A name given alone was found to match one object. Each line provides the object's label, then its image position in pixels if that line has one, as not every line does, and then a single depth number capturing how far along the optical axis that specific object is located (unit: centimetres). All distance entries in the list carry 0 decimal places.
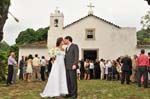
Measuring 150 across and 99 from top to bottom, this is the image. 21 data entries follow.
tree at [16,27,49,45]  3927
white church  2280
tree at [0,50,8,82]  1350
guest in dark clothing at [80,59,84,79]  1658
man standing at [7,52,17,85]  1159
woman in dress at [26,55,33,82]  1417
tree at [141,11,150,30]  2177
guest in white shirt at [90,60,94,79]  1693
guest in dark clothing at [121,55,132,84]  1234
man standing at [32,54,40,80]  1424
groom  705
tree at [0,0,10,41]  1252
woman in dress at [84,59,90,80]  1673
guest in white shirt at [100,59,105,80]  1699
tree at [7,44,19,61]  3604
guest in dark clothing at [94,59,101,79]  1714
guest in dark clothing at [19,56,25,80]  1551
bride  726
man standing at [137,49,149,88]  1057
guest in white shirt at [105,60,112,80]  1657
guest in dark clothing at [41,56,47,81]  1479
